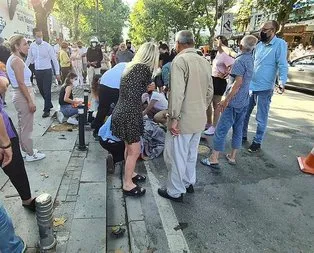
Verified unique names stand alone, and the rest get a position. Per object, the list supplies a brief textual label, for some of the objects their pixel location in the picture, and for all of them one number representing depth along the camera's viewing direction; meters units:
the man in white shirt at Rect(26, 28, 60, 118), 7.21
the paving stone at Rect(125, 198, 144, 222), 3.32
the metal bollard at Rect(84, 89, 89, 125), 5.44
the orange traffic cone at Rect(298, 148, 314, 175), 4.57
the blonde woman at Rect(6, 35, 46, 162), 4.03
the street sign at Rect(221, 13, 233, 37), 10.62
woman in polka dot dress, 3.33
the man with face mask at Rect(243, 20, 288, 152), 4.85
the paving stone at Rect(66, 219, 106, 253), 2.74
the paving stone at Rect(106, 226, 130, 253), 2.88
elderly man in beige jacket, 3.15
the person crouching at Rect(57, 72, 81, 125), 6.45
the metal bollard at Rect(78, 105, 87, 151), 5.02
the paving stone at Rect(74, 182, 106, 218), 3.25
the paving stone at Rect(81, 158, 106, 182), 4.04
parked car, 11.60
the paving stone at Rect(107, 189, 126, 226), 3.36
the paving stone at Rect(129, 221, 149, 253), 2.86
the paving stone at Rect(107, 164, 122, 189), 4.08
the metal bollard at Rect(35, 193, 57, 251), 2.43
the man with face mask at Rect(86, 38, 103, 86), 11.77
